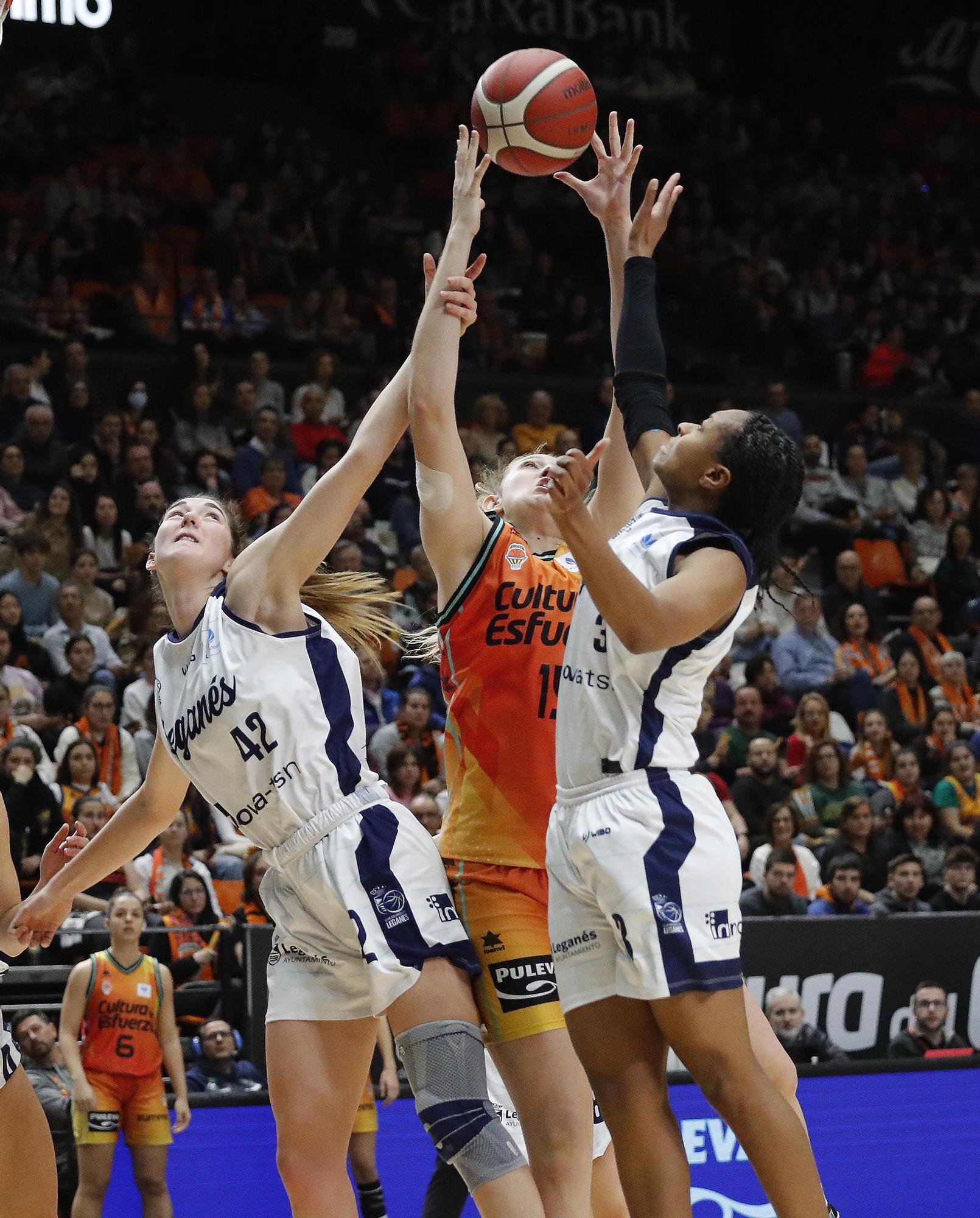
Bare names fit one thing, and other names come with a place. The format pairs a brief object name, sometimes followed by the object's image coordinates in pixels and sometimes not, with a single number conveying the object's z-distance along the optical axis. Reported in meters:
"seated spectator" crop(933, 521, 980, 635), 15.69
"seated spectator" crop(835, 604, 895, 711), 13.95
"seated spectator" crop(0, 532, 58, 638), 12.39
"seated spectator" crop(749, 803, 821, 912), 10.92
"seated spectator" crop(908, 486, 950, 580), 16.73
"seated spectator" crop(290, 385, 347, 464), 15.06
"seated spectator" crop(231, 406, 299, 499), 14.13
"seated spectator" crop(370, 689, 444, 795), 11.59
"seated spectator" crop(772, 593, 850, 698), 14.00
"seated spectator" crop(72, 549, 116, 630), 12.53
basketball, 5.15
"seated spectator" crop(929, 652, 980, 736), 14.16
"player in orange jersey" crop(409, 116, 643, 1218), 4.16
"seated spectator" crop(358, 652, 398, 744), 12.16
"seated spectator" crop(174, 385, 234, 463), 14.88
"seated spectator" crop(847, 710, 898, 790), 13.10
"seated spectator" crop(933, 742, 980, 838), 12.44
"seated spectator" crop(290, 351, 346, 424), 15.52
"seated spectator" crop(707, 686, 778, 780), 12.50
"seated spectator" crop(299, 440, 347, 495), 14.12
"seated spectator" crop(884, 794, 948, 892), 12.08
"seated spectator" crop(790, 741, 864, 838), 12.31
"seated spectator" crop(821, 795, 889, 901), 11.63
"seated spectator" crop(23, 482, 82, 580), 12.81
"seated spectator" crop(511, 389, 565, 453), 15.62
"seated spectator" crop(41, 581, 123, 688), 12.02
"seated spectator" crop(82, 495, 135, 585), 13.20
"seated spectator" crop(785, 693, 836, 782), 12.77
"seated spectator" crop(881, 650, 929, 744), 13.82
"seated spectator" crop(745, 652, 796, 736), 13.41
